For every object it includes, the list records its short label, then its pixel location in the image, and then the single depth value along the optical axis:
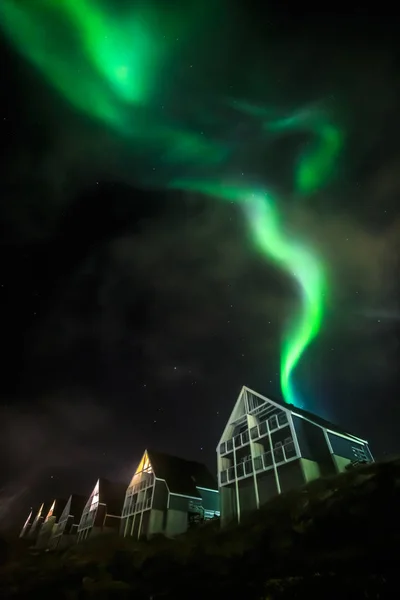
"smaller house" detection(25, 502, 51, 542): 61.02
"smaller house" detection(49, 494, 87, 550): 47.78
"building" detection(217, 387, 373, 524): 22.25
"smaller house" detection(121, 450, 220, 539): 32.03
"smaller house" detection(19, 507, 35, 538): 66.32
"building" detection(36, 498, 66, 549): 53.53
